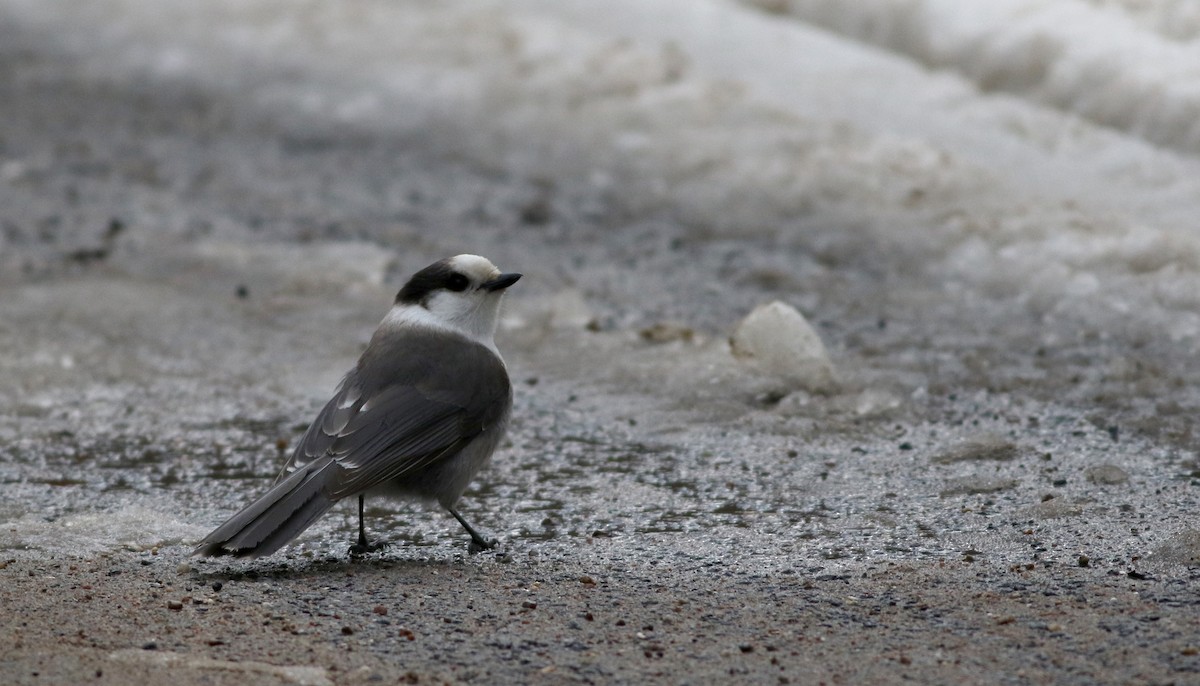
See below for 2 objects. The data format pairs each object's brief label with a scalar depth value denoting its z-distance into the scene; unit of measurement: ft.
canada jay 28.14
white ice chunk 38.70
